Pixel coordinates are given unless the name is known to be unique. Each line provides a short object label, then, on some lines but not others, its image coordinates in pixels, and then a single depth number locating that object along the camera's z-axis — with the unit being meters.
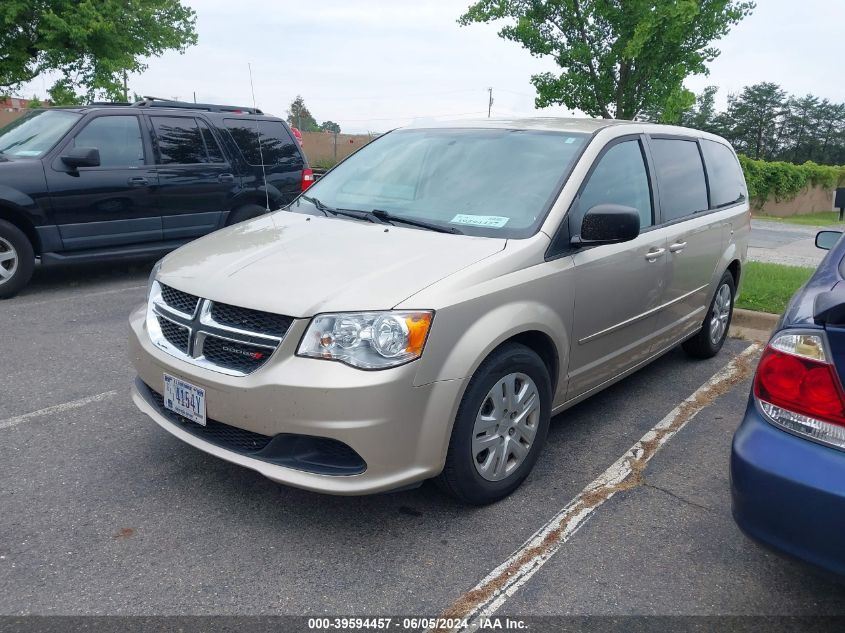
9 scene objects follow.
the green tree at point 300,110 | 95.44
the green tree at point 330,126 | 72.06
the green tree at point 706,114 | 72.50
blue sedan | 2.16
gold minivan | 2.77
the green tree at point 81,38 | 15.16
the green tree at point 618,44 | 15.13
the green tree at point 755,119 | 74.38
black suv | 6.87
